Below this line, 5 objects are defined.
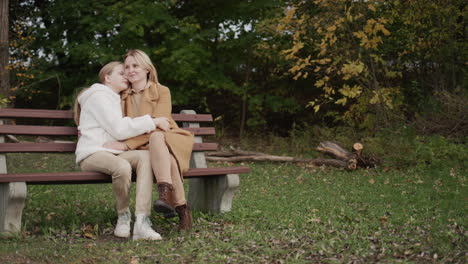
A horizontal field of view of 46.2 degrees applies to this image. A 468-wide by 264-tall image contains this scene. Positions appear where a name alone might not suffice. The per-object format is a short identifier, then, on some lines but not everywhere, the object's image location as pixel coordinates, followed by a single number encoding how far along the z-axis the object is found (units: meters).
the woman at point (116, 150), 4.46
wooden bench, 4.22
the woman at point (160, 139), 4.50
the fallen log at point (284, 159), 9.22
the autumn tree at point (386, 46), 10.27
